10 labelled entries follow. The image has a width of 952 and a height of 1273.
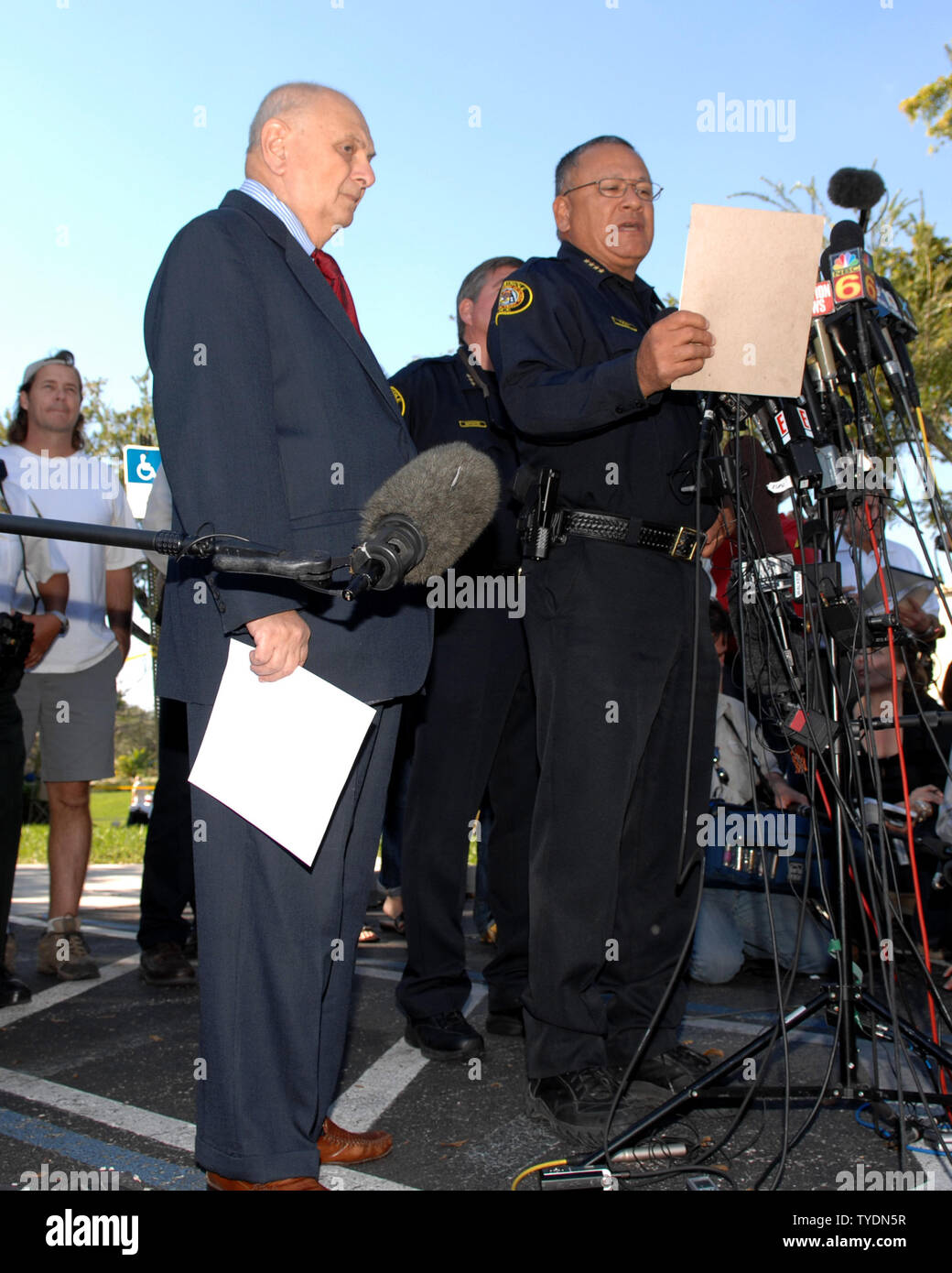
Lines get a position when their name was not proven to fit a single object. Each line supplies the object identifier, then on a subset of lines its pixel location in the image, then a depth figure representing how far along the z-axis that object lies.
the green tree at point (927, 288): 15.95
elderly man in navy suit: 2.32
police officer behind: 3.80
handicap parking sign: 7.49
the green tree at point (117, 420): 24.05
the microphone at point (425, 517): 2.02
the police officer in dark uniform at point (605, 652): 3.03
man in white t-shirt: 4.85
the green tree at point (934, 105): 16.38
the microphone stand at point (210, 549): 1.88
